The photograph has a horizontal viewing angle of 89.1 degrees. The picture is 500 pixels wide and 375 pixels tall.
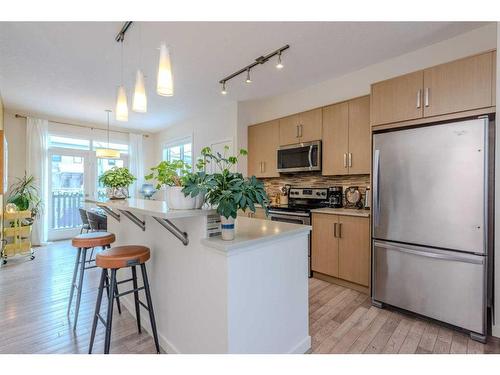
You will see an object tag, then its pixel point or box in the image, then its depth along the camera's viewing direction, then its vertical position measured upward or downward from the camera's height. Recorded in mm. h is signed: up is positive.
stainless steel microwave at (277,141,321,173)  3480 +447
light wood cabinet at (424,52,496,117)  1973 +853
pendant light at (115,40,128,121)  2246 +736
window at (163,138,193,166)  5602 +886
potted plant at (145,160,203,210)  1460 +27
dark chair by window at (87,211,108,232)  3713 -510
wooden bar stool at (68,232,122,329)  2195 -493
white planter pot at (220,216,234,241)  1424 -231
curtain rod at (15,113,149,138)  4933 +1376
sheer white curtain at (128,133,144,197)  6395 +733
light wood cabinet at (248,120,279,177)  4039 +657
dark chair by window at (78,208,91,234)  4152 -508
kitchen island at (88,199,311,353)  1379 -604
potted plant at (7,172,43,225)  4484 -161
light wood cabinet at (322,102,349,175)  3227 +650
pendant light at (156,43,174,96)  1636 +747
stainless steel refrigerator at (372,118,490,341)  1949 -277
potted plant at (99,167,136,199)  2615 +60
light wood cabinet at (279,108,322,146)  3508 +883
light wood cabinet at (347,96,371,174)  3020 +639
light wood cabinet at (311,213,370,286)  2770 -681
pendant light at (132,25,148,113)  1981 +722
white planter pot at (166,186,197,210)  1461 -72
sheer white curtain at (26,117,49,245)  5000 +515
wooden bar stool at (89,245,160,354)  1681 -520
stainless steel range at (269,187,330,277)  3291 -245
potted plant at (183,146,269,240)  1331 -22
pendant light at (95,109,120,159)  4387 +596
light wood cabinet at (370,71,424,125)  2287 +851
